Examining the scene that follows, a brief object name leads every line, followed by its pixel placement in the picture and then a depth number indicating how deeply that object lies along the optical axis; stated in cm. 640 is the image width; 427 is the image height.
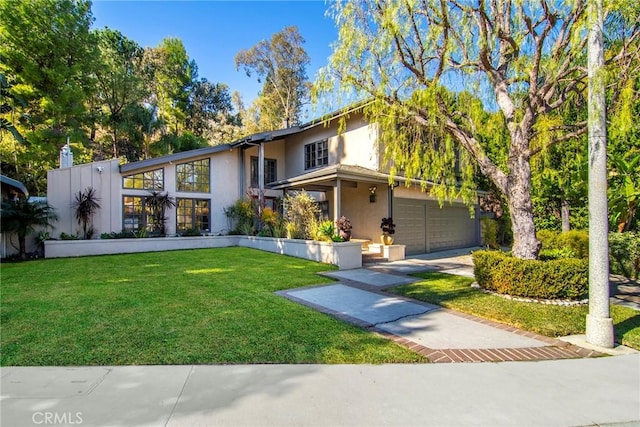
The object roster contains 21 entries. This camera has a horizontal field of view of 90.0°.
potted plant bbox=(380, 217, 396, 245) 1205
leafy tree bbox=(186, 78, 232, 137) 2923
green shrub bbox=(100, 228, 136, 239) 1300
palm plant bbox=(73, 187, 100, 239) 1275
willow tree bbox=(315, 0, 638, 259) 636
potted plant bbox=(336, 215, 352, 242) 1074
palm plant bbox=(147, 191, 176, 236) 1449
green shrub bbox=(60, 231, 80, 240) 1234
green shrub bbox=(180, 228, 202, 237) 1505
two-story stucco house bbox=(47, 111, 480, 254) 1295
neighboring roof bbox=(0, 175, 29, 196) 1058
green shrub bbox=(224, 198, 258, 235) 1596
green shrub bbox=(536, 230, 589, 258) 1064
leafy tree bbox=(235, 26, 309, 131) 2950
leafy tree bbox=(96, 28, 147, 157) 2195
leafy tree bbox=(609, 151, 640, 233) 887
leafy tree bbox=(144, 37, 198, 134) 2584
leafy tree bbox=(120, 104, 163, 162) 2192
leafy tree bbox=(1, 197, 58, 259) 1089
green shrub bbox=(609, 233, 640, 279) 916
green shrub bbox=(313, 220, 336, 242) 1085
